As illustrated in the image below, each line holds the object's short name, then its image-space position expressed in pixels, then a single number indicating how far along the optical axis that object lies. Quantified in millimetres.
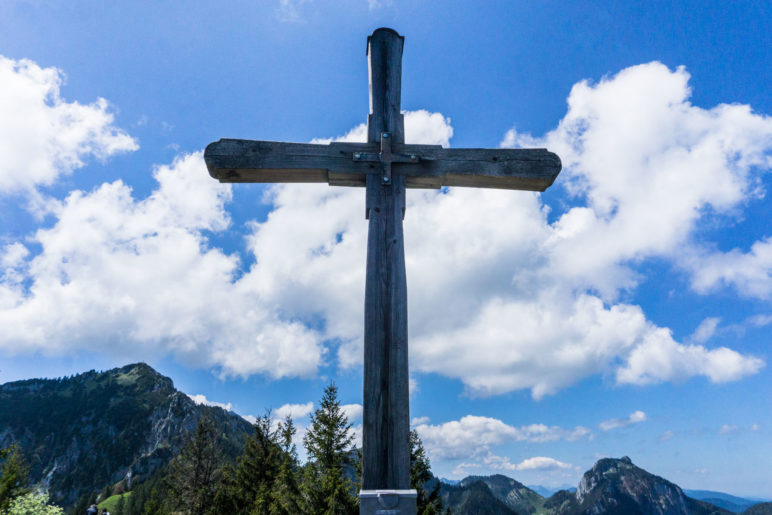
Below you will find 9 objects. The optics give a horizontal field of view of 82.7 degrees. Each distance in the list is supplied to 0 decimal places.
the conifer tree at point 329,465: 18484
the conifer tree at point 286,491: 19734
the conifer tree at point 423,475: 23188
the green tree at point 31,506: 24469
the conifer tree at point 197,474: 29344
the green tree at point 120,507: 95875
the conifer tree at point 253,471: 27547
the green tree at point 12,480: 25055
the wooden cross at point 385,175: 3590
